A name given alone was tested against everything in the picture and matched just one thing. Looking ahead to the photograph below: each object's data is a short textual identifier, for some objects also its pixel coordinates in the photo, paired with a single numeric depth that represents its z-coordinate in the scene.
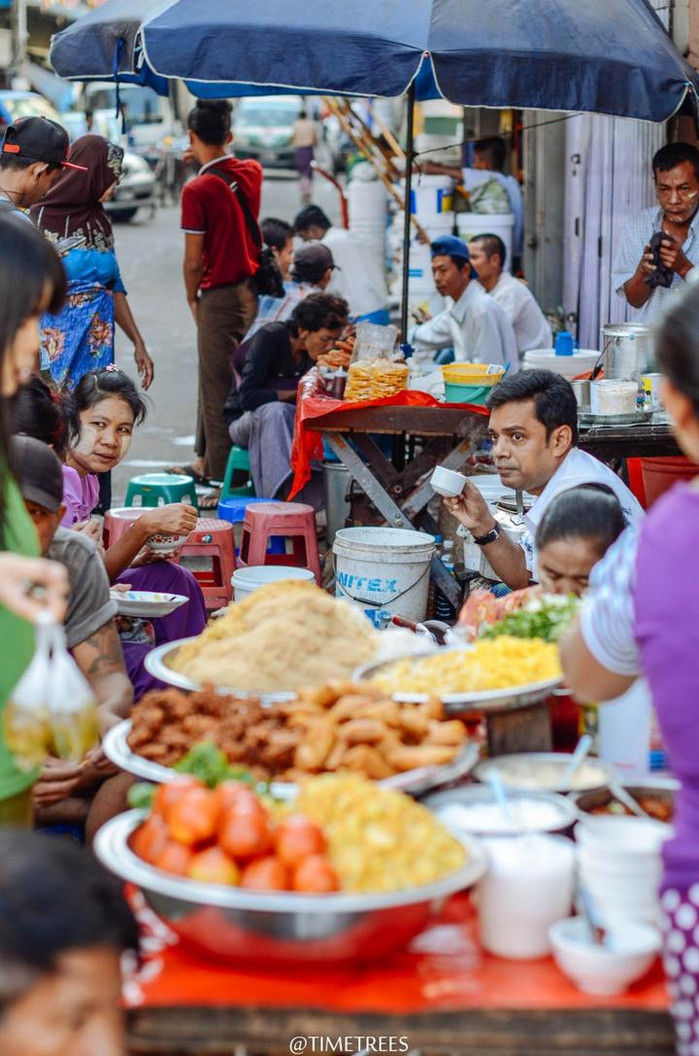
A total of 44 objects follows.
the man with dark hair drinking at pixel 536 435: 4.57
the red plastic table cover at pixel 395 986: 2.14
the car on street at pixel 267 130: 33.94
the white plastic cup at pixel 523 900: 2.26
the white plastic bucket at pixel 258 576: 5.71
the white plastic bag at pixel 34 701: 2.24
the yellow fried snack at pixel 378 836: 2.18
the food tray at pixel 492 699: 2.76
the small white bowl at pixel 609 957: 2.14
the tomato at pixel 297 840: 2.20
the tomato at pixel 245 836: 2.21
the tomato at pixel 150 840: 2.31
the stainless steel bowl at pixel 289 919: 2.10
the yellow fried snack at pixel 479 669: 2.85
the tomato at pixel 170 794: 2.32
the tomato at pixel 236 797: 2.26
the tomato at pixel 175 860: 2.23
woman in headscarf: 6.88
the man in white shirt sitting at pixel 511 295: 8.69
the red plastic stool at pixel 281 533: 6.70
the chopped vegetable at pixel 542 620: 3.15
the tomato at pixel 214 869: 2.19
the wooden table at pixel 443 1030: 2.10
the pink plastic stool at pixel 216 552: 6.41
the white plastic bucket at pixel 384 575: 6.11
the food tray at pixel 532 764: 2.65
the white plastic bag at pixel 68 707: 2.26
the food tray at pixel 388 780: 2.51
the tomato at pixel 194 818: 2.25
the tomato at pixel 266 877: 2.17
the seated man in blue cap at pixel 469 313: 8.01
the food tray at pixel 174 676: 2.88
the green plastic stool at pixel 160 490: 6.93
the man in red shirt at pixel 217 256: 8.78
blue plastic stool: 7.19
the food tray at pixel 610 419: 5.60
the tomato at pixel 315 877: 2.15
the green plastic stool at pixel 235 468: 8.03
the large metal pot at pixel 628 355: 6.02
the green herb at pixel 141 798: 2.51
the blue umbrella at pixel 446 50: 5.92
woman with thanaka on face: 4.61
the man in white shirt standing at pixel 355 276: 11.32
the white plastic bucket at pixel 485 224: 11.69
